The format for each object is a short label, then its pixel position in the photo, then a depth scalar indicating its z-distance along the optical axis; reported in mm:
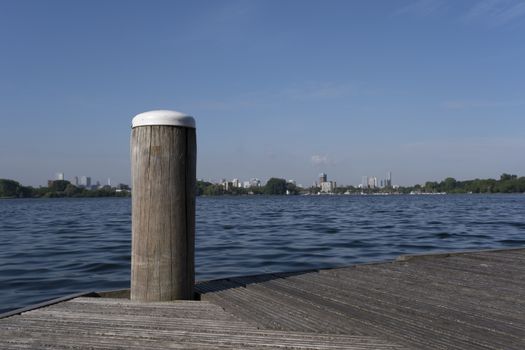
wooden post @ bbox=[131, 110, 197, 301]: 3795
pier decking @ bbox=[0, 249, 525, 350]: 2785
